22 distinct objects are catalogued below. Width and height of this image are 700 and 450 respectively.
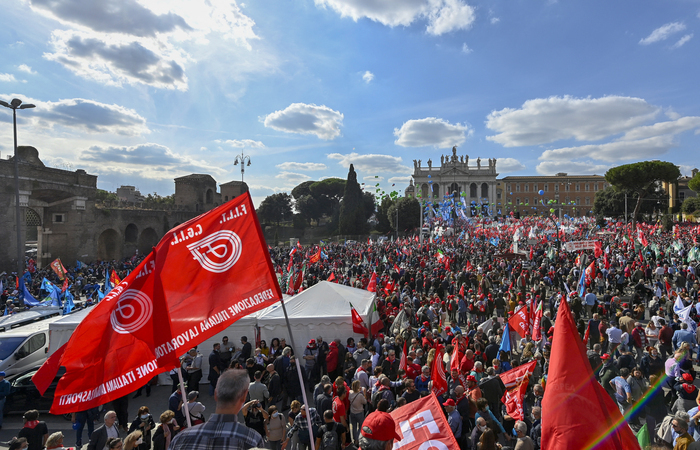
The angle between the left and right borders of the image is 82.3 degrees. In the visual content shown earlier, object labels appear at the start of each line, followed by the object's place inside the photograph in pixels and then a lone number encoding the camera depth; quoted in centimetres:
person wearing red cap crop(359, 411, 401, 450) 362
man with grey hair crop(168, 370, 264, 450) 219
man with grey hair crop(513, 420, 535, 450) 436
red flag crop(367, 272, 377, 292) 1368
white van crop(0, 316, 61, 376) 832
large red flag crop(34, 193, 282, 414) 348
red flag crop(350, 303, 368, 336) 920
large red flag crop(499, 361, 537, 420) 553
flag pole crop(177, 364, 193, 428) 327
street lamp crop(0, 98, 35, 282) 1568
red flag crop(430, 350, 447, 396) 620
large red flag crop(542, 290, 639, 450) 304
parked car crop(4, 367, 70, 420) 734
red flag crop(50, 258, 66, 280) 1658
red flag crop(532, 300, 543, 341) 877
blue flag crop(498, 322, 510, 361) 794
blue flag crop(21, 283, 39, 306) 1378
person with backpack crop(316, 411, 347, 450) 502
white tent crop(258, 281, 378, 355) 937
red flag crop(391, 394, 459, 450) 399
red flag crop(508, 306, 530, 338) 909
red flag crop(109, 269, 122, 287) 1300
